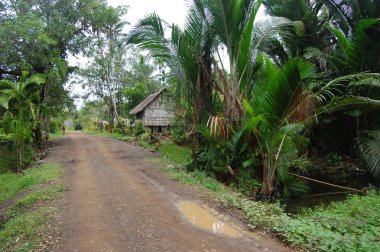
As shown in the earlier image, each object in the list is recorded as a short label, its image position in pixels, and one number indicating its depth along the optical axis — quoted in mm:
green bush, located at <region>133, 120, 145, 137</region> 20875
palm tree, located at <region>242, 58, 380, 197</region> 5656
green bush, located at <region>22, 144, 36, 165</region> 11641
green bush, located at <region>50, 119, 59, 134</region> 29791
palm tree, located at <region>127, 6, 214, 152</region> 8086
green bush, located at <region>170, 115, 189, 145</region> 17495
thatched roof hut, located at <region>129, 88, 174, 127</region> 22734
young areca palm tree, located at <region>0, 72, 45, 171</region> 10164
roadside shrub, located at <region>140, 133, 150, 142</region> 18328
